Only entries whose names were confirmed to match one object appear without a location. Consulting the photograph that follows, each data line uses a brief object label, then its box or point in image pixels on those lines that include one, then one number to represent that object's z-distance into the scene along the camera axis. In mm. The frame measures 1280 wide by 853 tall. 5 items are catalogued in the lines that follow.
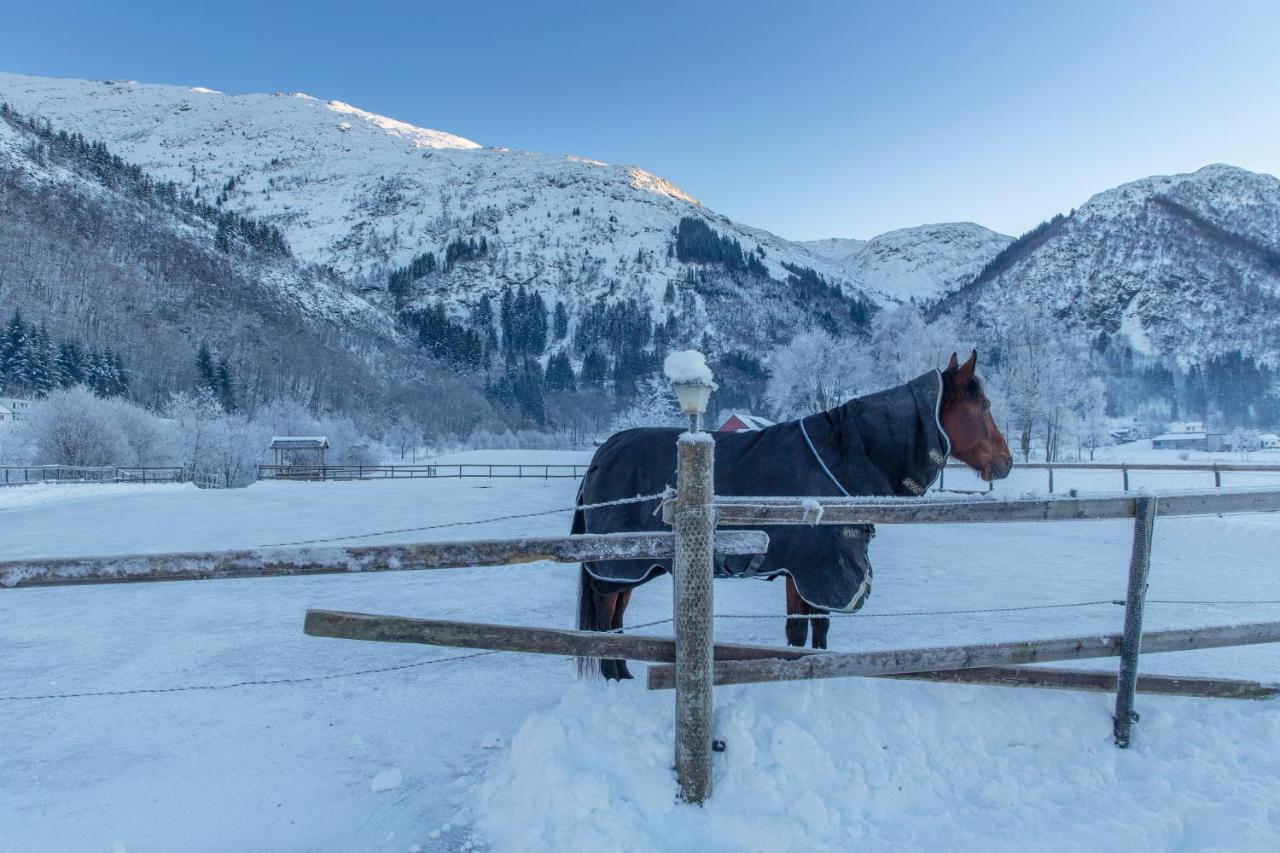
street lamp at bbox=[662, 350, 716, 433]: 2959
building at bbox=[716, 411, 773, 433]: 38906
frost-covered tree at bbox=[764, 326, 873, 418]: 45781
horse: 3277
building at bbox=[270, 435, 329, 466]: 42250
